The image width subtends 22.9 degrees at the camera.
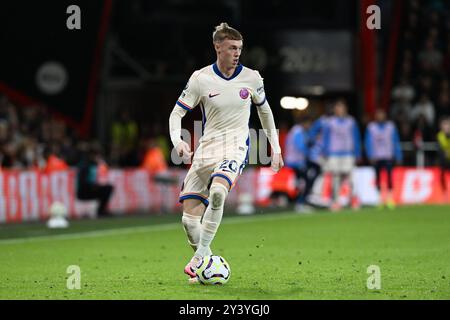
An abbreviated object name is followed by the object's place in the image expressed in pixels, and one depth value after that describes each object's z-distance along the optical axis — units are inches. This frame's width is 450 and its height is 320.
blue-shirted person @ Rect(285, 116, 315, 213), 923.4
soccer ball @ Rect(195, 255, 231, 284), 392.2
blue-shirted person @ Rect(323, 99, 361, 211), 925.8
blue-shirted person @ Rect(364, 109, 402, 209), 946.1
